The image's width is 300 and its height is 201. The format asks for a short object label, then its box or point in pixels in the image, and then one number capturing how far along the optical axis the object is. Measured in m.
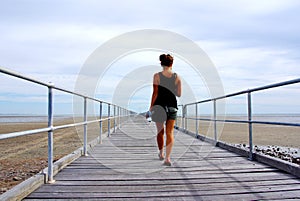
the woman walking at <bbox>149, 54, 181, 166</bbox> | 3.31
